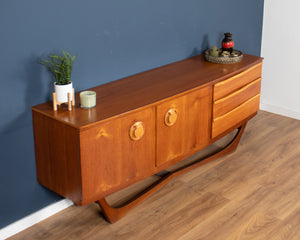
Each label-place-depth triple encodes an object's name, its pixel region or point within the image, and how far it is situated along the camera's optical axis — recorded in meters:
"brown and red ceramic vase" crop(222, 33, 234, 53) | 3.10
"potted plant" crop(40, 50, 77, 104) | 2.24
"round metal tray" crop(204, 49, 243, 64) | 3.01
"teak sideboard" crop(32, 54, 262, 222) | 2.17
